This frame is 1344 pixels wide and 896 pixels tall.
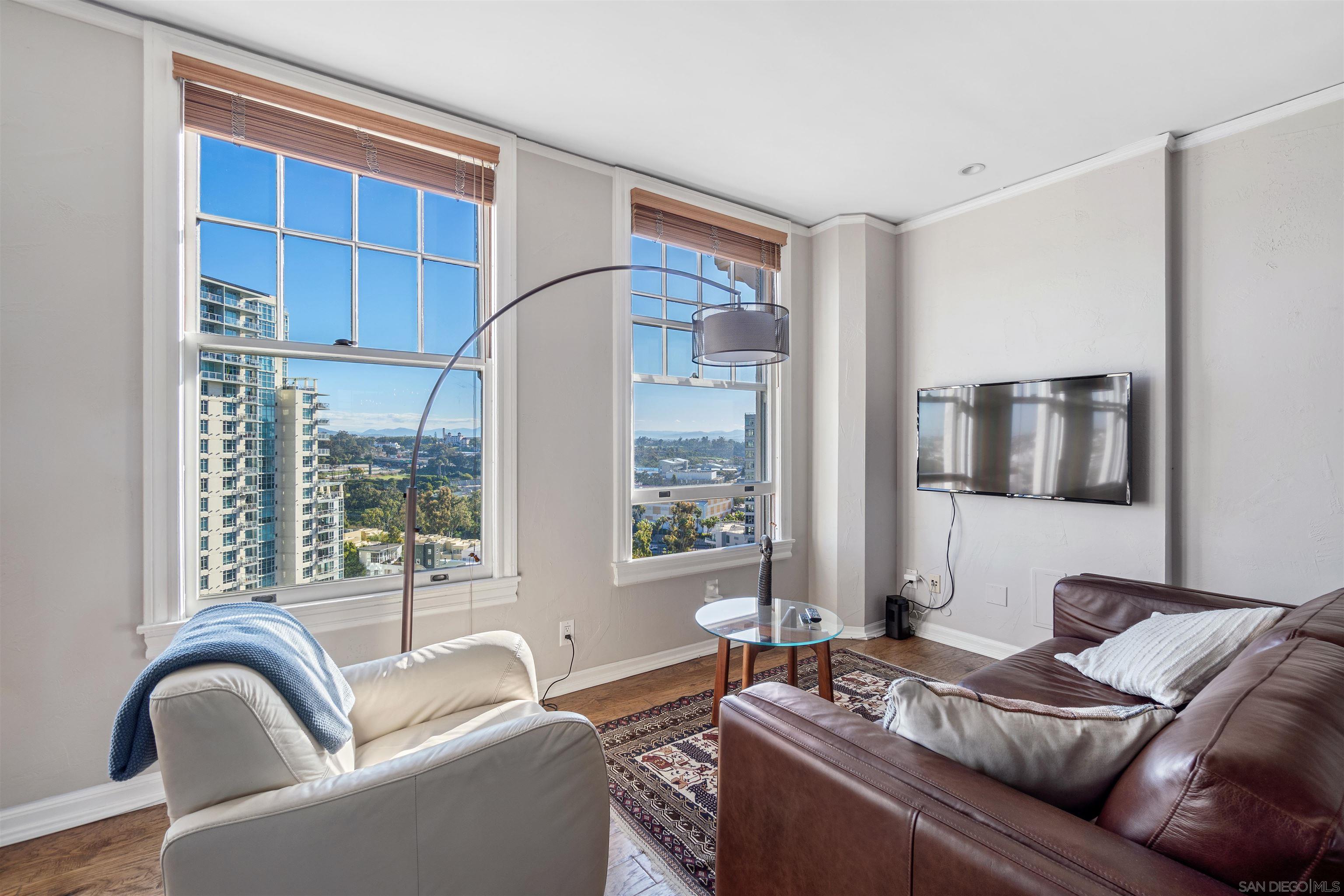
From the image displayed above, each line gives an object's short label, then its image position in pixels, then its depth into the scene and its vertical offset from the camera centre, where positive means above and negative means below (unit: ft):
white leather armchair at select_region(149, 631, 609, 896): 3.53 -2.28
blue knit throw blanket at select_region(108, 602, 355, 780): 3.68 -1.53
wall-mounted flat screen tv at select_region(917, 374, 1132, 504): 9.46 +0.14
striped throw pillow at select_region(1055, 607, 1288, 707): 5.35 -1.92
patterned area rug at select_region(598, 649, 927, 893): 5.90 -3.85
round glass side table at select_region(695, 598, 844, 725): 7.39 -2.33
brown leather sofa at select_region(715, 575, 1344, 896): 2.36 -1.72
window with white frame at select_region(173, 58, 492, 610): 7.22 +1.15
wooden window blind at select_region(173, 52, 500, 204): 7.06 +4.06
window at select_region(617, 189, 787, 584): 10.80 +0.88
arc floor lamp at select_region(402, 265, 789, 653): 7.13 +1.31
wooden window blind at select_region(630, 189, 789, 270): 10.68 +4.10
